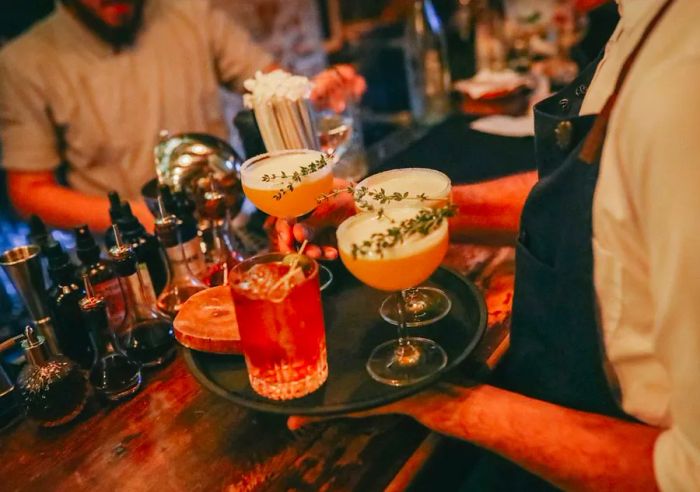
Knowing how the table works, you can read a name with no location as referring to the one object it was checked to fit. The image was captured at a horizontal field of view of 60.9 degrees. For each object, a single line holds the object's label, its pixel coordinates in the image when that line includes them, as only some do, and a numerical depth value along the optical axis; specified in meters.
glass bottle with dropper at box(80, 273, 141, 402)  1.24
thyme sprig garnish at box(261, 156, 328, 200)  1.38
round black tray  1.05
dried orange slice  1.17
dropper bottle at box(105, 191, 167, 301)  1.45
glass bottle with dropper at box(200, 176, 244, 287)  1.60
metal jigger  1.34
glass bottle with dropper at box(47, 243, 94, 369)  1.32
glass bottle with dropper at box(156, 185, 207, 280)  1.49
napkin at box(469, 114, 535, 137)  2.53
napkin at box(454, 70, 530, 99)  2.76
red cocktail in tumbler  1.00
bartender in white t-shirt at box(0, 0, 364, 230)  2.62
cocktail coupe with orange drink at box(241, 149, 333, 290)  1.41
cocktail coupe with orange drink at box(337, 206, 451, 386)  1.03
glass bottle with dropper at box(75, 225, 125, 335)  1.36
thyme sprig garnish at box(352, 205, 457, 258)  1.03
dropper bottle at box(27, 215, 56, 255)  1.55
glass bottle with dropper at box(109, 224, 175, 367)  1.33
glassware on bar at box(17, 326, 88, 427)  1.17
